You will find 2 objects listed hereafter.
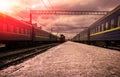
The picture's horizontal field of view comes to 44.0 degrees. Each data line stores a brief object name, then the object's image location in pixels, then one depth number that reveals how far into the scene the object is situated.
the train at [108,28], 12.22
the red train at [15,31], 12.54
